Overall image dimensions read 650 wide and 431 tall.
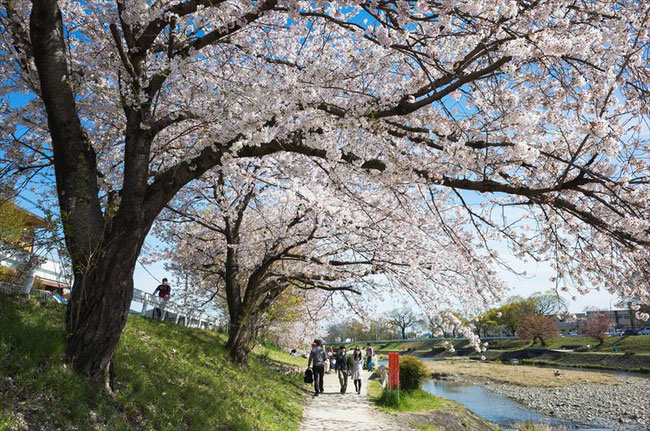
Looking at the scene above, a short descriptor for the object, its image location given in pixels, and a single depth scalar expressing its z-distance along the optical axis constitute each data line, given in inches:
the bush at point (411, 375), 521.0
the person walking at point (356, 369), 504.4
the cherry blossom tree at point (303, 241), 322.7
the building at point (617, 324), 2153.1
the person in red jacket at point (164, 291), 555.8
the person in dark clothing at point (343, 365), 505.0
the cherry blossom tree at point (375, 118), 159.3
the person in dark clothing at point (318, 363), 485.1
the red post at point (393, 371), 429.7
